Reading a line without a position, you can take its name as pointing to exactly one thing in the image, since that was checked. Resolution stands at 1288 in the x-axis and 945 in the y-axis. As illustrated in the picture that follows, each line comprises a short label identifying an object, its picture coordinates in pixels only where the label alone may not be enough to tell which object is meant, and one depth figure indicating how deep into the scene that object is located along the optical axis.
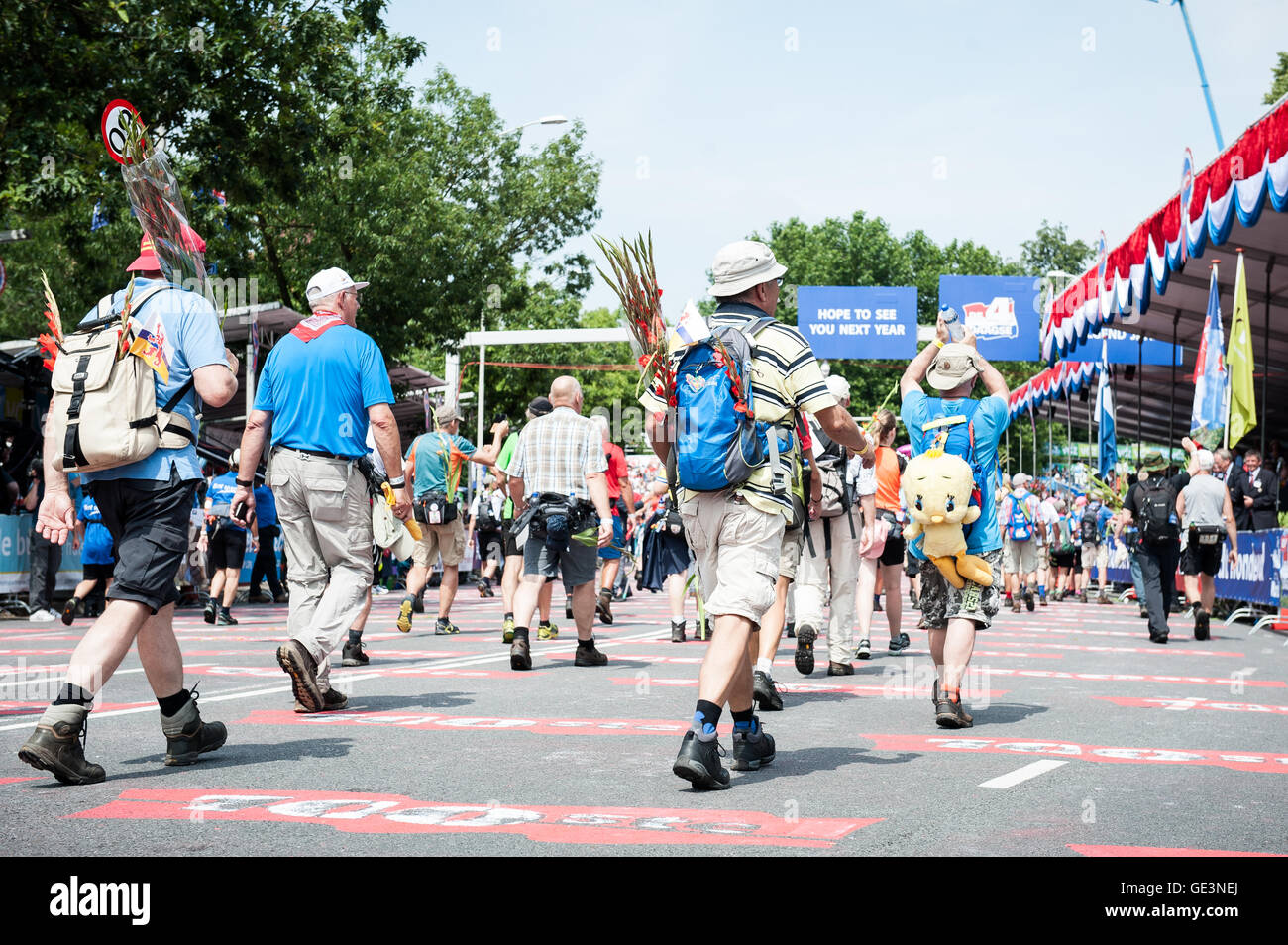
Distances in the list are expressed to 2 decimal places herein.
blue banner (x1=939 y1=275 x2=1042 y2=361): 33.28
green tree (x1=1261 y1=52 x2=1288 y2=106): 44.41
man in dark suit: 18.47
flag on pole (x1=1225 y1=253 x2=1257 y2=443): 15.05
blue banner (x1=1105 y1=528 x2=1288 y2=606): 16.39
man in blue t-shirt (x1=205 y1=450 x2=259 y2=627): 14.78
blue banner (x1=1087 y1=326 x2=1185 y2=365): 26.84
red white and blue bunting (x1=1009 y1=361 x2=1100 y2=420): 28.06
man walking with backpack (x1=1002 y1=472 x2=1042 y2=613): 20.69
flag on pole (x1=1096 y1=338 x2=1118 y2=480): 25.72
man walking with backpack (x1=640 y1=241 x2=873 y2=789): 5.39
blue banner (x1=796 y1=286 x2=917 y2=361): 36.00
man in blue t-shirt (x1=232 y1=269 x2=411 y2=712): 7.18
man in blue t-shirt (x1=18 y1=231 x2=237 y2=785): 5.20
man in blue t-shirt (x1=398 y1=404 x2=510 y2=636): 13.35
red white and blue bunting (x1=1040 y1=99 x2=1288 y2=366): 13.66
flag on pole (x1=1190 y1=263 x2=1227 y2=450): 15.84
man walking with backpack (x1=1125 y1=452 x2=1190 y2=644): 14.50
